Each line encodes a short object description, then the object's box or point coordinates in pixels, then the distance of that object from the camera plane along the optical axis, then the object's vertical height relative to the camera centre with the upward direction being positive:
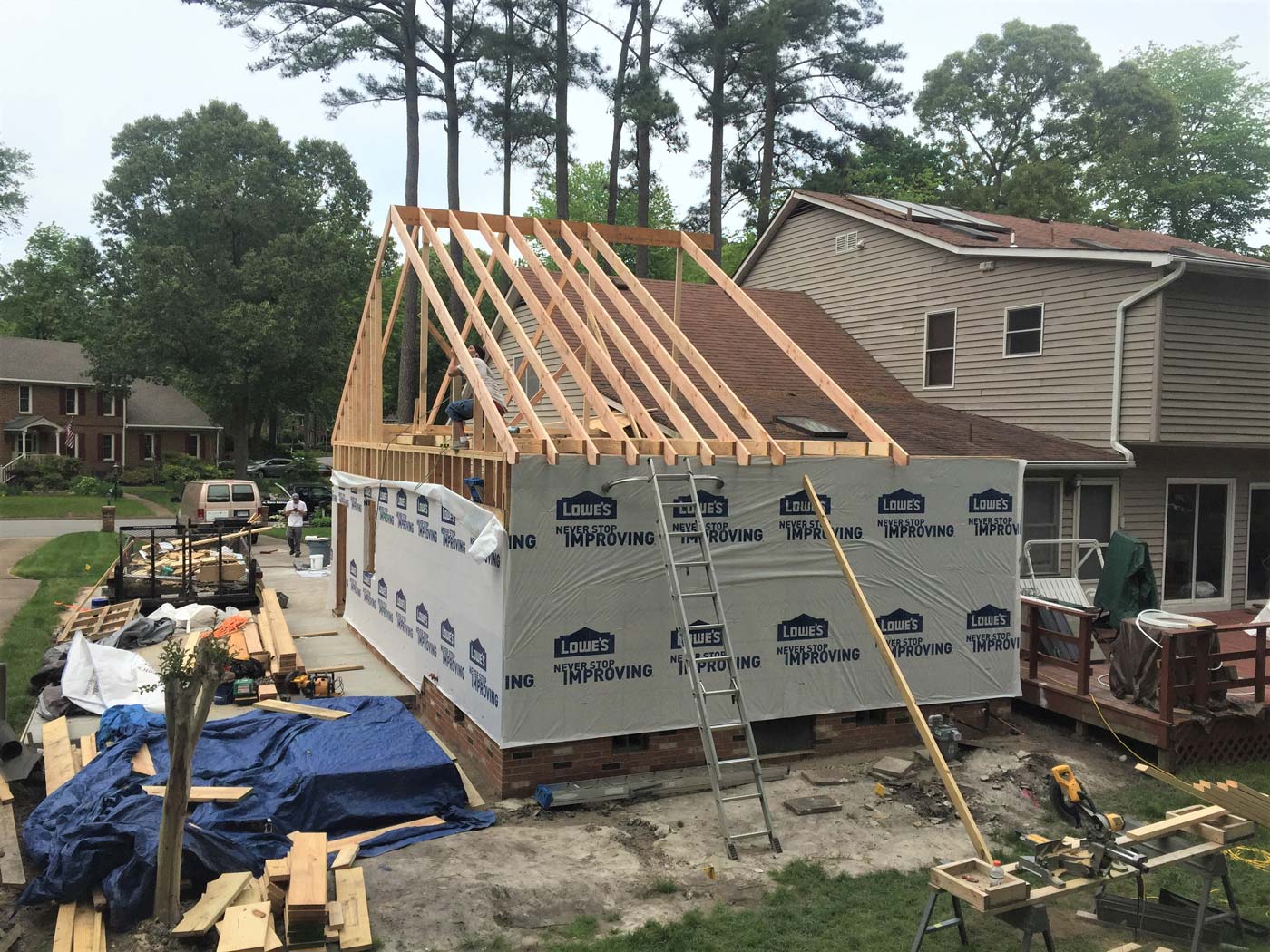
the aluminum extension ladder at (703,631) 6.94 -1.66
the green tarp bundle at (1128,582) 10.74 -1.56
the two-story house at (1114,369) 12.91 +1.13
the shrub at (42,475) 37.34 -2.28
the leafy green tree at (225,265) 36.25 +6.25
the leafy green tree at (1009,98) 36.09 +13.32
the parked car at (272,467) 46.09 -2.12
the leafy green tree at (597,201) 50.56 +13.26
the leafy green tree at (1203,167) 34.59 +10.47
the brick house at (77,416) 41.81 +0.17
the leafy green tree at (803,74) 29.50 +11.83
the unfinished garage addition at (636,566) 7.92 -1.22
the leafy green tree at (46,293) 46.09 +7.13
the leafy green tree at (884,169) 32.34 +9.94
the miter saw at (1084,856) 5.16 -2.29
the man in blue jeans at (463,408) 9.38 +0.21
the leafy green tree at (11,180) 46.75 +11.82
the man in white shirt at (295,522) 22.41 -2.30
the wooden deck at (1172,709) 8.66 -2.55
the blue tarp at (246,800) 5.88 -2.82
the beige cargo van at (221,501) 24.03 -2.02
